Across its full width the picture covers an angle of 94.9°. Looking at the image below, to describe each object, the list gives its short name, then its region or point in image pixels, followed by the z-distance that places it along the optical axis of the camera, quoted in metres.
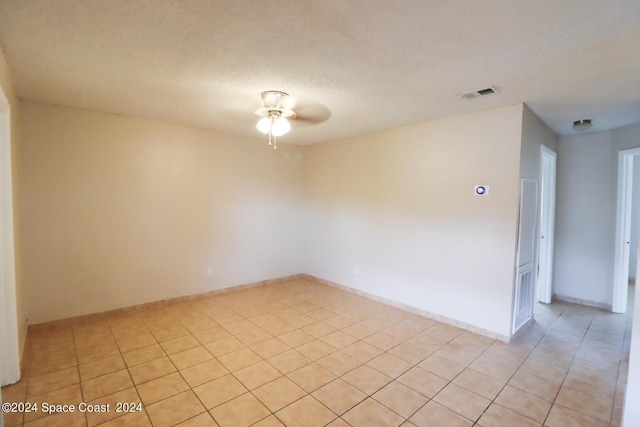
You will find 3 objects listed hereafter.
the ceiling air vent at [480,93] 2.52
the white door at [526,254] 3.04
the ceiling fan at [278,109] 2.70
